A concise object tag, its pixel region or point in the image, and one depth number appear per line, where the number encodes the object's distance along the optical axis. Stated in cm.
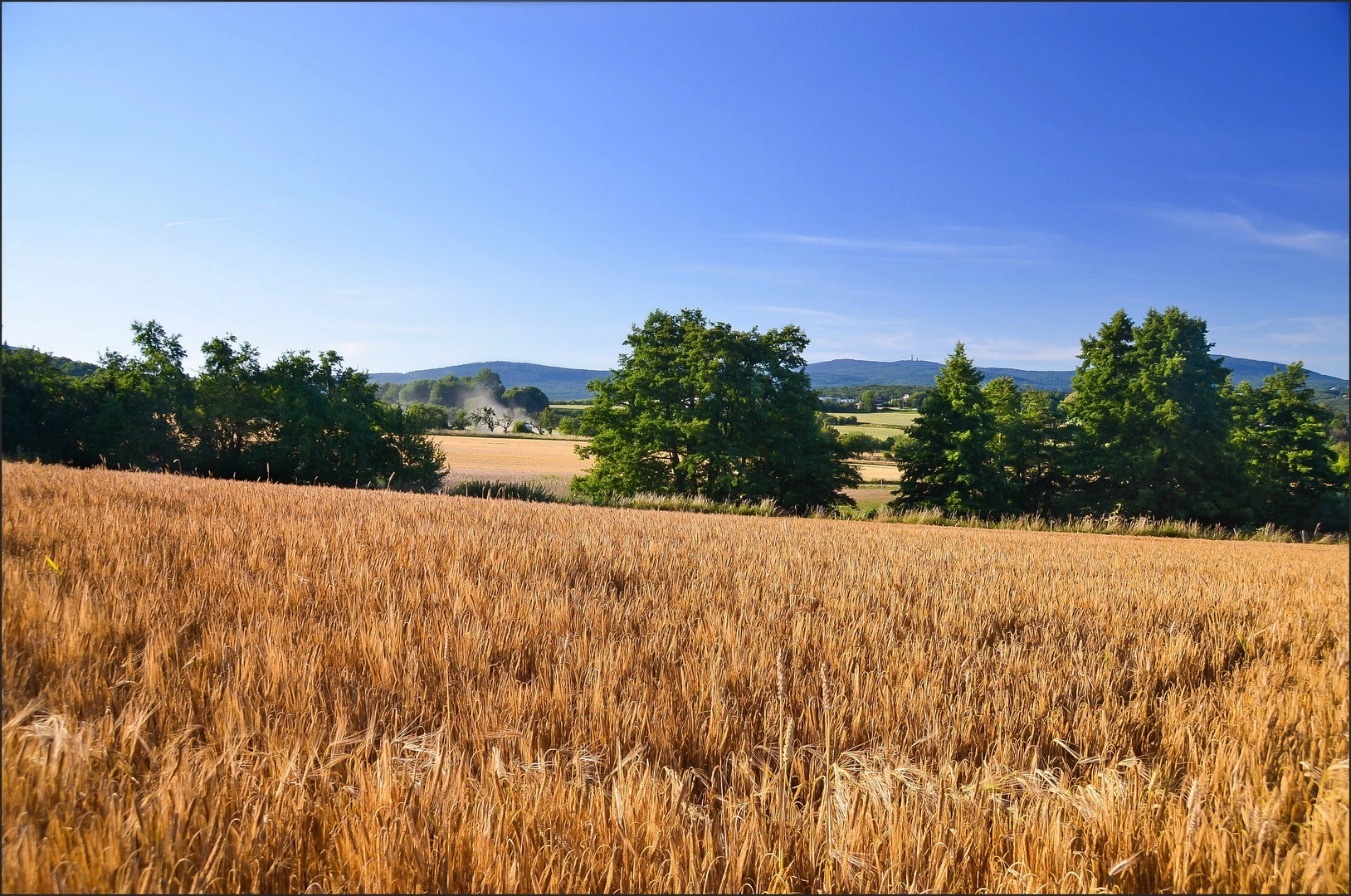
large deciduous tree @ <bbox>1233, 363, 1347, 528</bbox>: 3725
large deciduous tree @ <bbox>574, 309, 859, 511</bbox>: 3888
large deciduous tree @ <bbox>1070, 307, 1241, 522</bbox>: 3891
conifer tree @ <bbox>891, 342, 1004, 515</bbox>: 3934
